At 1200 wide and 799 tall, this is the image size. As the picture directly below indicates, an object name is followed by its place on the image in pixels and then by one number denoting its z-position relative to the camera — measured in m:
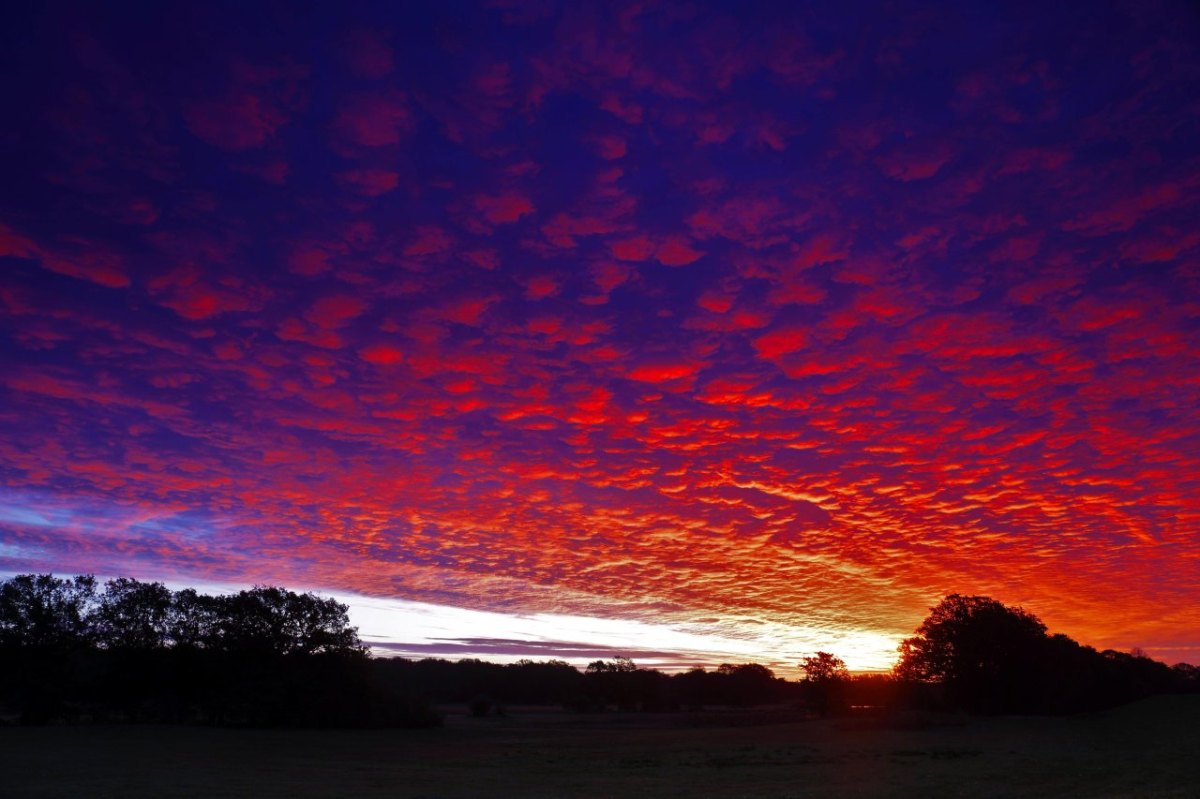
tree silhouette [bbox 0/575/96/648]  74.56
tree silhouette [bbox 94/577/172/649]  79.25
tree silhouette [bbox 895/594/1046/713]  87.06
